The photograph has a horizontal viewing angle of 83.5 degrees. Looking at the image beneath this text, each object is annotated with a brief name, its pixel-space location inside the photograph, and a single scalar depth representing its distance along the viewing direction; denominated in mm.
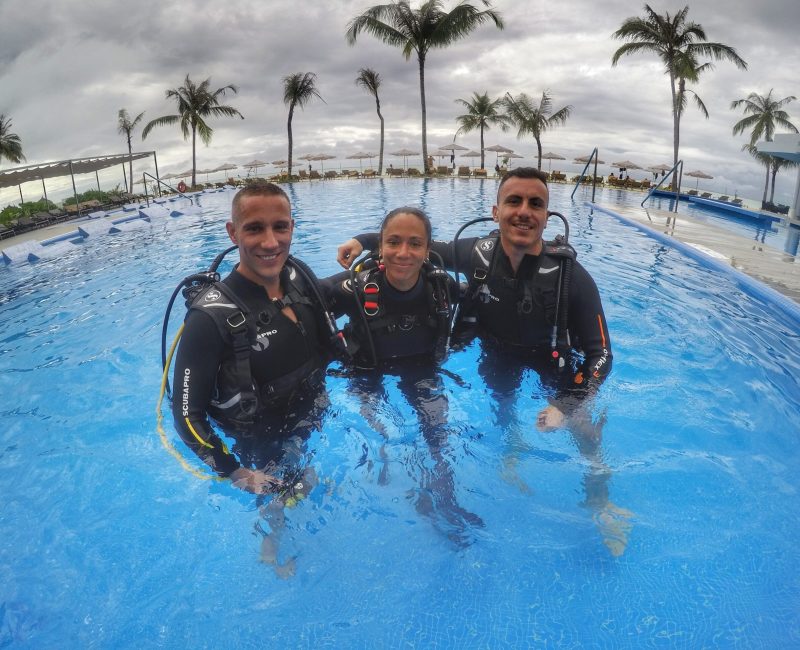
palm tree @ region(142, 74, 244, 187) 32156
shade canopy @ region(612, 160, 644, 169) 35438
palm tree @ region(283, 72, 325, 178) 34281
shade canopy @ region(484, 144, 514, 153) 43312
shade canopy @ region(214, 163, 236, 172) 40550
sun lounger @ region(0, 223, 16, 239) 16062
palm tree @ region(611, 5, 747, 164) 25266
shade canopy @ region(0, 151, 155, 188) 16825
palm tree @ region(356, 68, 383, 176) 35531
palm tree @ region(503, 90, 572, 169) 35250
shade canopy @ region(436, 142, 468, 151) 42388
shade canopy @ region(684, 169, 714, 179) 37312
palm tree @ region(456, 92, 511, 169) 38750
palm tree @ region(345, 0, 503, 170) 29562
